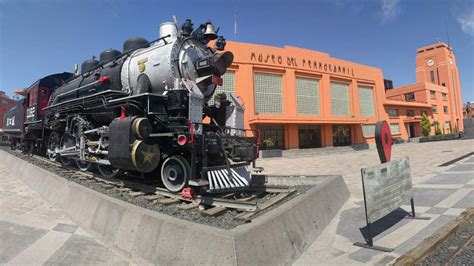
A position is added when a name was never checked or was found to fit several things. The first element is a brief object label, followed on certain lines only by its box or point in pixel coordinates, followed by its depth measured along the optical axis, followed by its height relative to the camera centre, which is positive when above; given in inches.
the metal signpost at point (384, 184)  136.9 -23.3
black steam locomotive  217.2 +31.9
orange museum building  880.9 +194.1
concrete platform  102.7 -40.2
